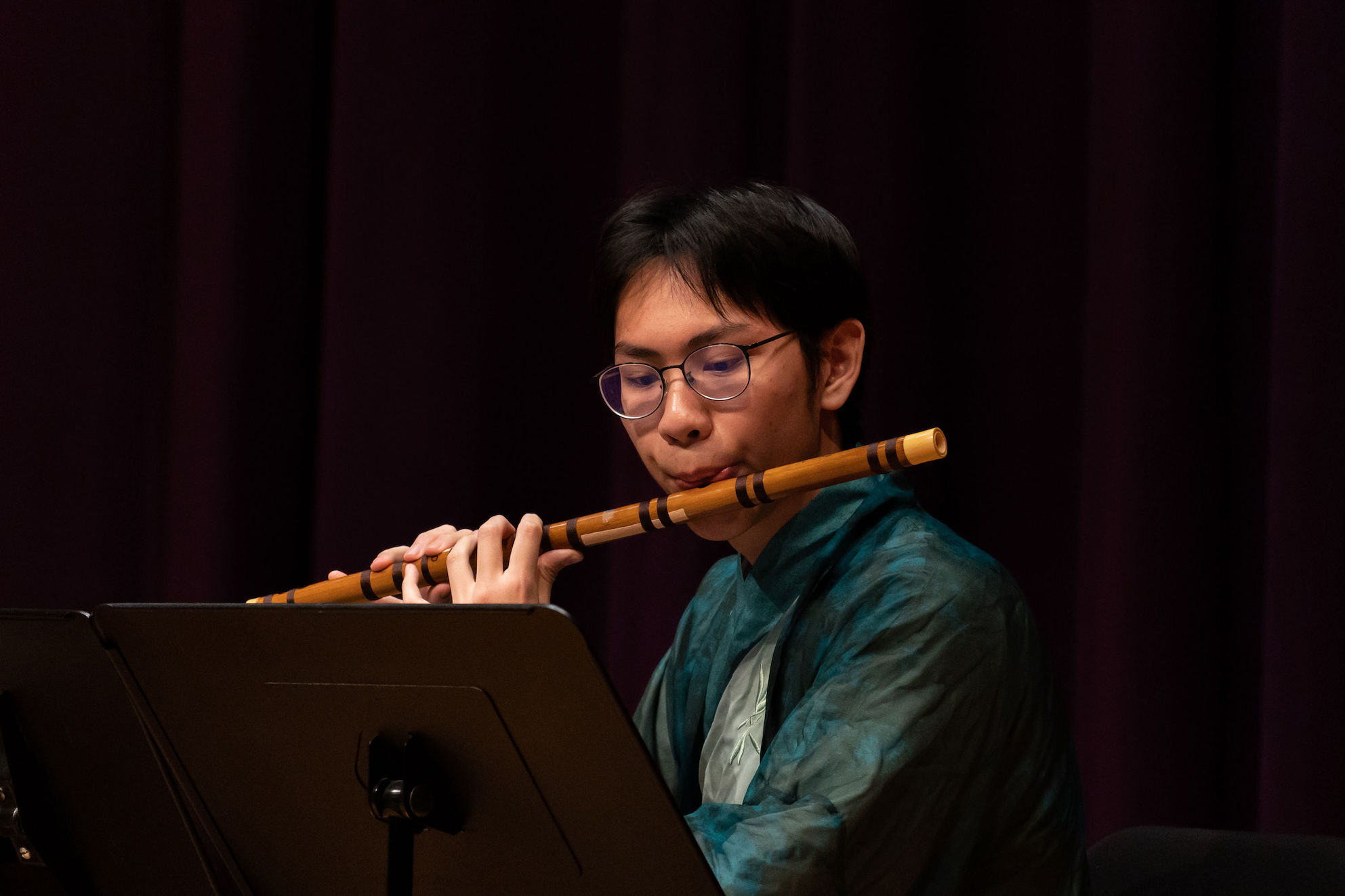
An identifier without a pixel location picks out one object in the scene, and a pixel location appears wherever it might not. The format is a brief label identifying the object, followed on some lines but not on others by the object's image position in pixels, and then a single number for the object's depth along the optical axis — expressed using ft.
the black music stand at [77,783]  23.49
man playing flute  23.44
